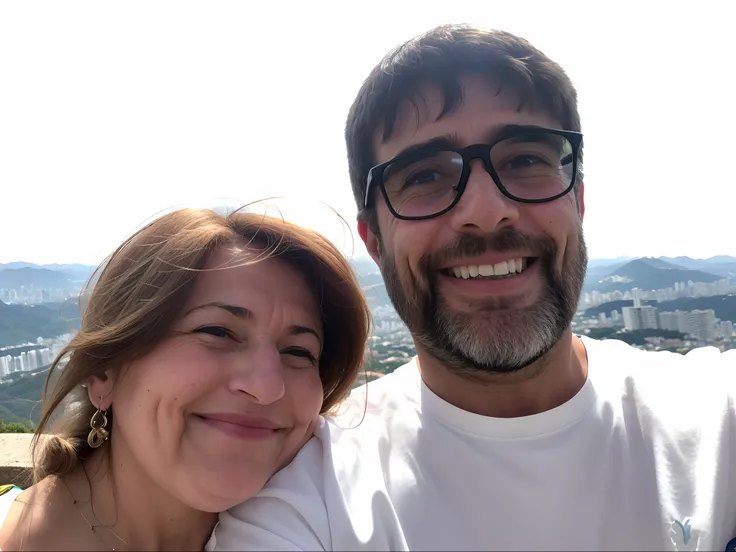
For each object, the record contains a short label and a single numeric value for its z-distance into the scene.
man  0.29
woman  0.30
